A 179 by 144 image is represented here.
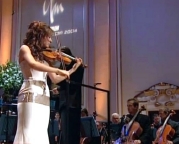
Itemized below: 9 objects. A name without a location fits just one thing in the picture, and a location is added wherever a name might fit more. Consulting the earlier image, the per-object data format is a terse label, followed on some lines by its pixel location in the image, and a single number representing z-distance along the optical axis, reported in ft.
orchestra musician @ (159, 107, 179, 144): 18.45
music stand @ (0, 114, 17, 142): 15.81
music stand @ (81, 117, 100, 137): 16.22
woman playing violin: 9.50
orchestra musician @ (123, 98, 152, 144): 17.52
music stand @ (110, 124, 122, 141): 18.93
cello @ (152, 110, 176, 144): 18.62
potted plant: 27.48
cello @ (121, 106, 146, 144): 17.08
